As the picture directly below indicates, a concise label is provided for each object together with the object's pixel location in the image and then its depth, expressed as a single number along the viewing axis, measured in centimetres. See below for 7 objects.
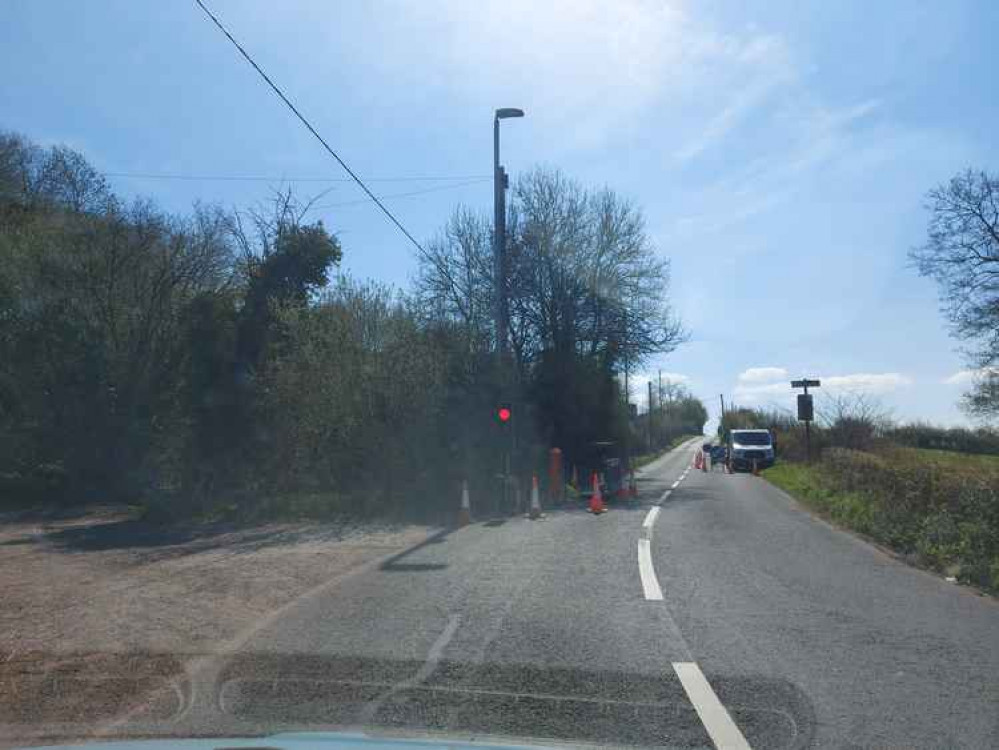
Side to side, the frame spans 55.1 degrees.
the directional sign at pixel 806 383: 3491
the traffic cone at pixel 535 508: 1952
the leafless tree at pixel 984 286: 2911
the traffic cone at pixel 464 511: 1861
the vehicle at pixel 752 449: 4612
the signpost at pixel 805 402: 3503
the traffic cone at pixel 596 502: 2055
